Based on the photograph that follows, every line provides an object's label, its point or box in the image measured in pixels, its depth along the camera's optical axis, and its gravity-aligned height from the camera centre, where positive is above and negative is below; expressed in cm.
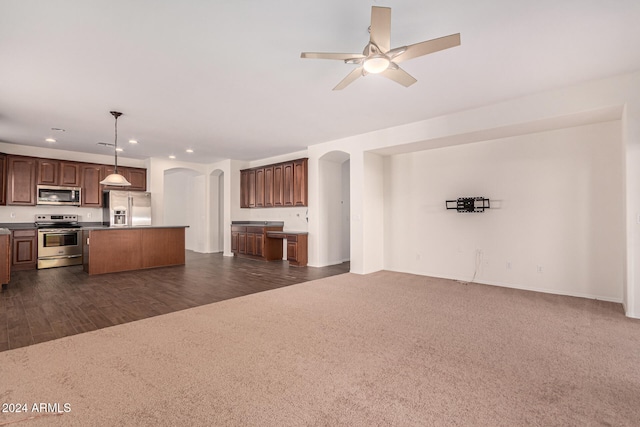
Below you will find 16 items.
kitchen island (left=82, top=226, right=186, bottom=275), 602 -68
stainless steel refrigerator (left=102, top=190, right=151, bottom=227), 770 +18
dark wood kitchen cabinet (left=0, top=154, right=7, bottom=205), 662 +79
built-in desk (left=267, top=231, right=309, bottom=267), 710 -77
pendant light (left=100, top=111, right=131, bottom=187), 547 +62
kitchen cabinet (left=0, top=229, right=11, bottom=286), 467 -60
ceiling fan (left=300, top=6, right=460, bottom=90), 214 +127
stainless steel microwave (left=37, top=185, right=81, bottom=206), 713 +47
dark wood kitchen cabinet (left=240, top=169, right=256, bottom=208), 877 +75
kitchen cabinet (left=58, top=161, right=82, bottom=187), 738 +99
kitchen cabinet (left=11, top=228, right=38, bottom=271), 646 -70
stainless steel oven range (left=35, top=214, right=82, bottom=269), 674 -59
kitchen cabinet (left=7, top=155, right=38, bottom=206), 676 +79
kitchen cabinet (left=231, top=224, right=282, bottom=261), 787 -76
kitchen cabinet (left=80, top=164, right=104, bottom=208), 773 +76
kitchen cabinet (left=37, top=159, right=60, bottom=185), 712 +102
